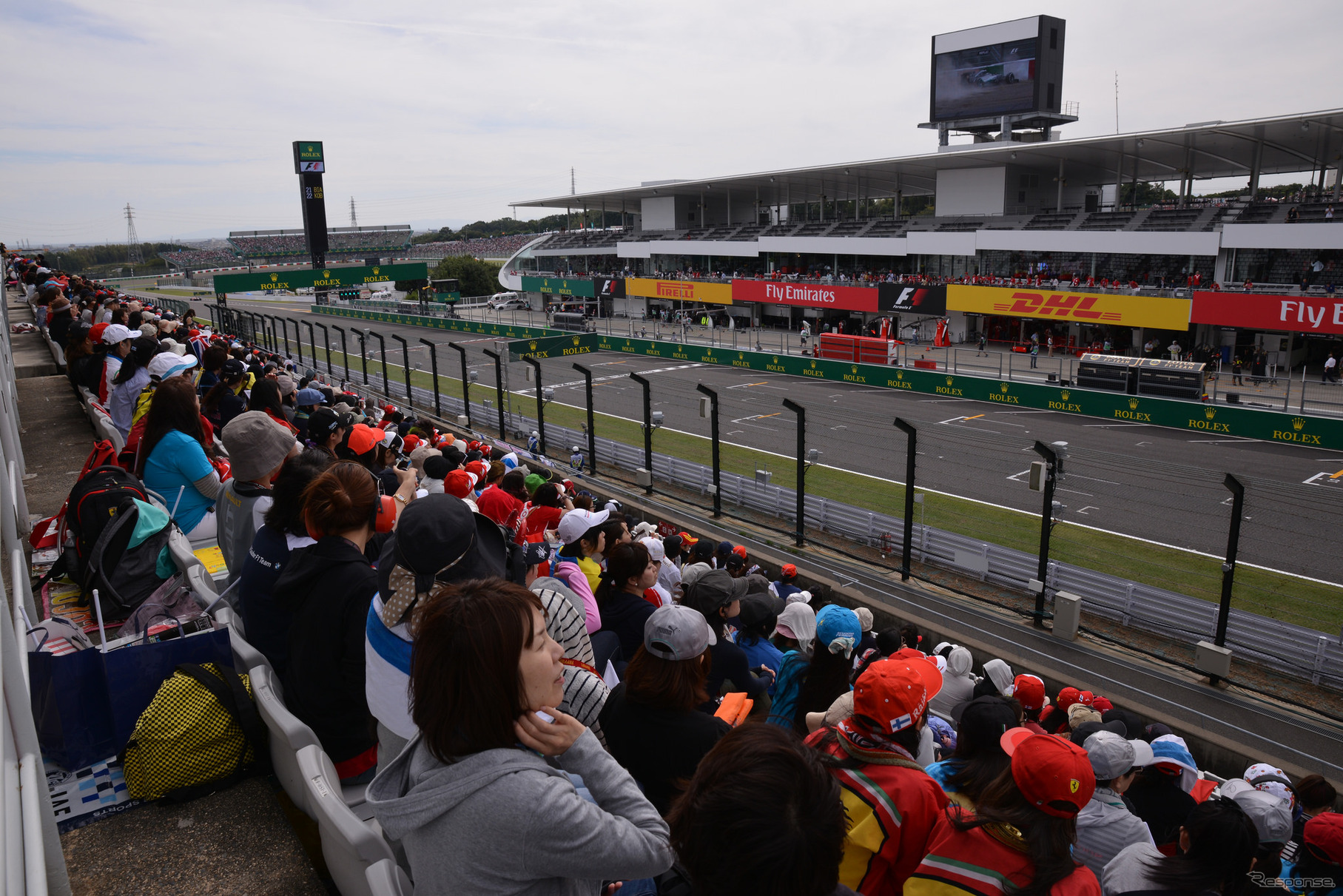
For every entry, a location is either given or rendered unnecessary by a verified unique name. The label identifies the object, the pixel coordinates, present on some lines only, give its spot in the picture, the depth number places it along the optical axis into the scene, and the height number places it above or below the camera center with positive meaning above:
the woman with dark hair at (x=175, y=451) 5.07 -1.00
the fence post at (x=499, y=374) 19.00 -2.14
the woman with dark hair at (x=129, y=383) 7.78 -0.88
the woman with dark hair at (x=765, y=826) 1.69 -1.13
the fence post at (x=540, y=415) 18.28 -3.02
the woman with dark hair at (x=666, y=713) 2.66 -1.42
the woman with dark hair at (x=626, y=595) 4.23 -1.65
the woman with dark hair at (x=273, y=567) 3.46 -1.17
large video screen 48.25 +11.46
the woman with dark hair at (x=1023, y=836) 2.34 -1.65
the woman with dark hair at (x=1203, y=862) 2.76 -2.02
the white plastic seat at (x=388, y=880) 2.16 -1.57
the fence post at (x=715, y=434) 13.88 -2.64
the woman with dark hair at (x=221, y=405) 7.75 -1.10
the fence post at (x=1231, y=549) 8.64 -2.99
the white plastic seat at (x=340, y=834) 2.30 -1.59
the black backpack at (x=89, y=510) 4.26 -1.13
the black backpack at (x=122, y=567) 4.21 -1.43
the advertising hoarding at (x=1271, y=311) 28.45 -1.67
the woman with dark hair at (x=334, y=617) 3.03 -1.22
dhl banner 33.69 -1.61
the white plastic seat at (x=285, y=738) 2.87 -1.60
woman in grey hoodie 1.72 -1.05
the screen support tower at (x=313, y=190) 72.88 +8.41
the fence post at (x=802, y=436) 12.37 -2.41
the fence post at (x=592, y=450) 17.00 -3.50
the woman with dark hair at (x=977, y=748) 3.09 -1.85
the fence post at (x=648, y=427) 15.59 -2.81
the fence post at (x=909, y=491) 11.16 -2.94
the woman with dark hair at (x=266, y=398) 6.86 -0.92
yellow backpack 3.12 -1.74
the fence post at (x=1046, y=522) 10.04 -3.11
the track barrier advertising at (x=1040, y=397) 17.95 -3.47
